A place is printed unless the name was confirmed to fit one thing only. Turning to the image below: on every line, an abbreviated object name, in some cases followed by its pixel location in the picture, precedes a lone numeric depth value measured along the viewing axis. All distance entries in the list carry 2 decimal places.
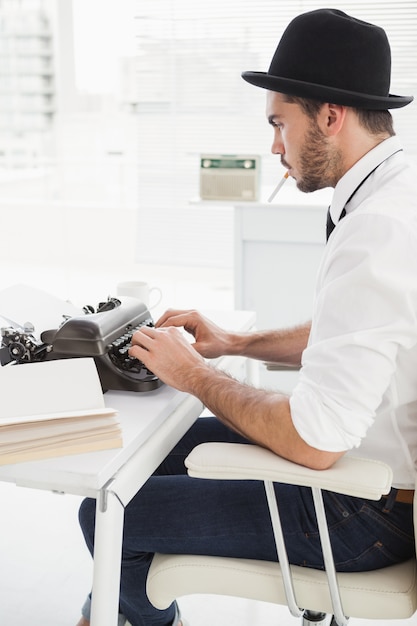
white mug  2.61
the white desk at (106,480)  1.94
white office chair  1.97
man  2.00
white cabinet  3.88
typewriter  2.20
